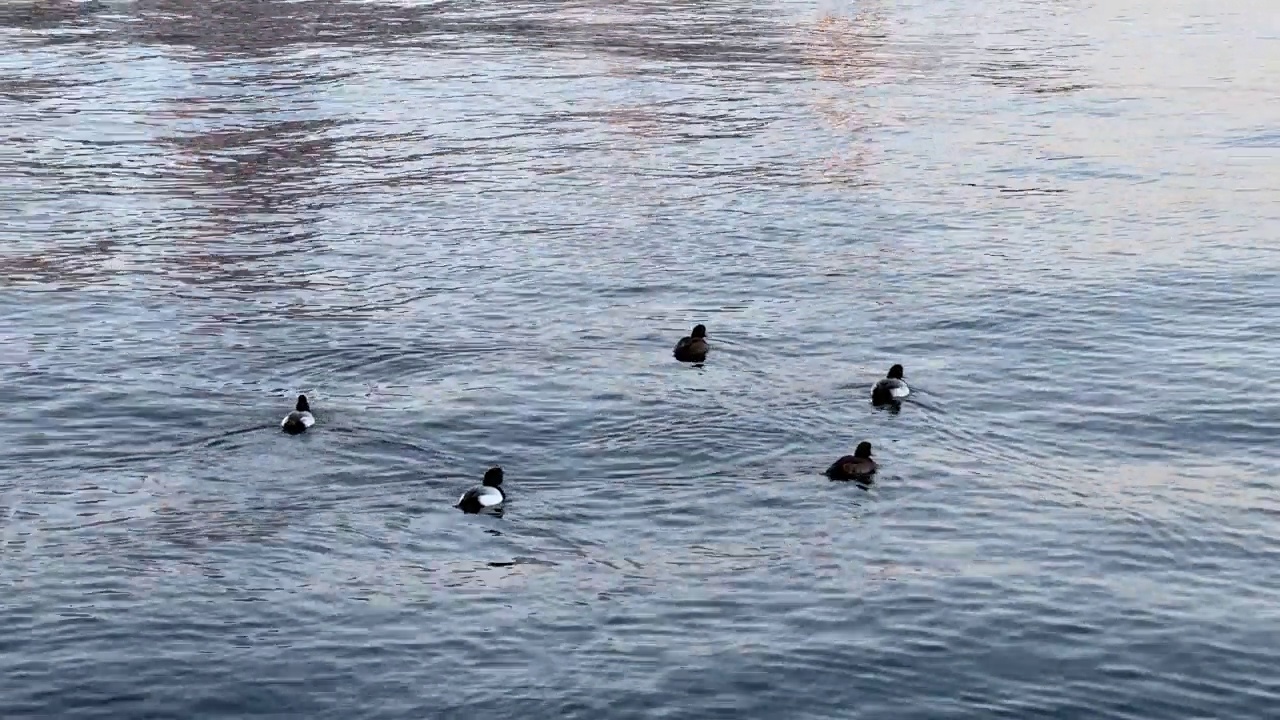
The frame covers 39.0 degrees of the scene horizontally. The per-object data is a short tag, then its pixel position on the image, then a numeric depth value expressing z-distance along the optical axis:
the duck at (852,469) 23.48
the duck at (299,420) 24.62
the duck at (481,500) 22.12
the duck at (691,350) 28.52
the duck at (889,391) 26.38
